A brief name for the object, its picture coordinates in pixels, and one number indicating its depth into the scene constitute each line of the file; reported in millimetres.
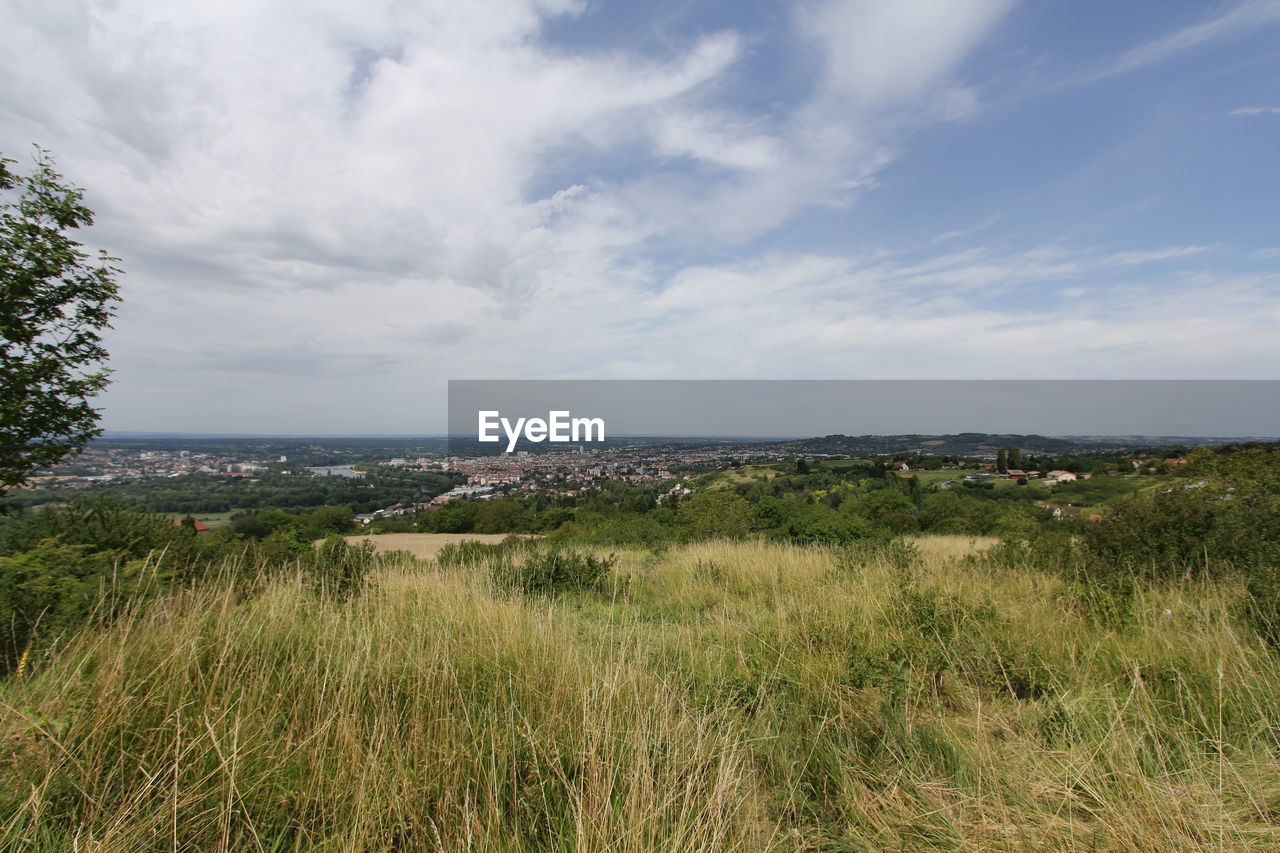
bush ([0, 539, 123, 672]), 3205
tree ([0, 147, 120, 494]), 5727
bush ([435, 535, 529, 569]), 9774
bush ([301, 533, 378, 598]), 5422
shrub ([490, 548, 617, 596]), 7012
